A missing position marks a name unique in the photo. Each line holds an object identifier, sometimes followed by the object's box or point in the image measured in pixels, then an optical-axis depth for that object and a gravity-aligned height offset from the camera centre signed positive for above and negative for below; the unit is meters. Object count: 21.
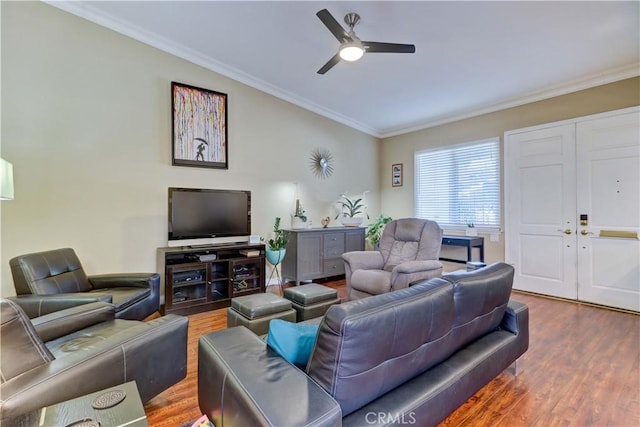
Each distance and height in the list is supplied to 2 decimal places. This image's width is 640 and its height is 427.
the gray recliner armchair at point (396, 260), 3.02 -0.53
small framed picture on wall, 5.93 +0.79
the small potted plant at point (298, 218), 4.69 -0.06
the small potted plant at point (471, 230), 4.77 -0.27
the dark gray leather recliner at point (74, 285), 2.21 -0.60
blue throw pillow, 1.19 -0.52
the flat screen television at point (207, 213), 3.51 +0.02
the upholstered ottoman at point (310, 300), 2.58 -0.77
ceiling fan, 2.38 +1.46
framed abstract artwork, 3.62 +1.11
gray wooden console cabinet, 4.36 -0.59
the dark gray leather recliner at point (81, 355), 1.11 -0.66
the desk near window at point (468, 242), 4.40 -0.43
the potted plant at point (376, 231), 5.38 -0.32
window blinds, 4.65 +0.49
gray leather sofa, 0.94 -0.56
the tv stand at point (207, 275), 3.27 -0.73
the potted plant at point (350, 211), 5.15 +0.05
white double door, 3.45 +0.06
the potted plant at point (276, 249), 4.21 -0.51
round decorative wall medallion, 5.06 +0.90
